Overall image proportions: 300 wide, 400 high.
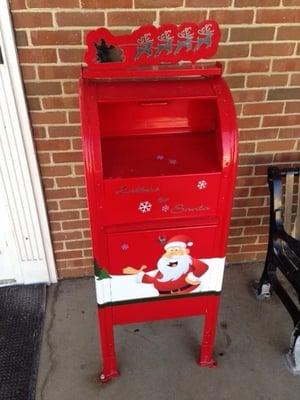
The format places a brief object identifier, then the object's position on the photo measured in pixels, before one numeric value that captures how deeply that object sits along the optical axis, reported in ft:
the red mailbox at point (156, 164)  4.98
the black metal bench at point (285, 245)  6.85
